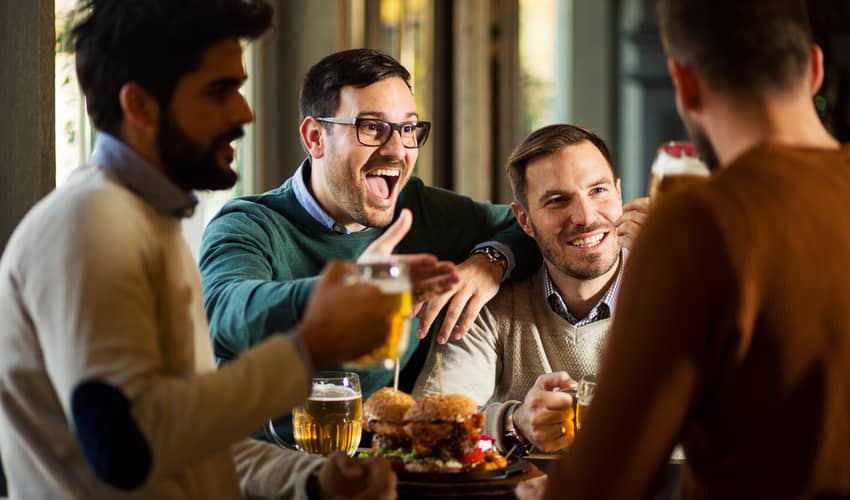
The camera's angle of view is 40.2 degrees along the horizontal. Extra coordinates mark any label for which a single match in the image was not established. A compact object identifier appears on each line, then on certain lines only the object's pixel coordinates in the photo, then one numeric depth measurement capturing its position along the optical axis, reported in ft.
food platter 6.32
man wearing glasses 8.65
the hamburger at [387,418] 6.98
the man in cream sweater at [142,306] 4.19
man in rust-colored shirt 4.16
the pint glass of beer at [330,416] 7.23
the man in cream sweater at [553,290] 8.91
